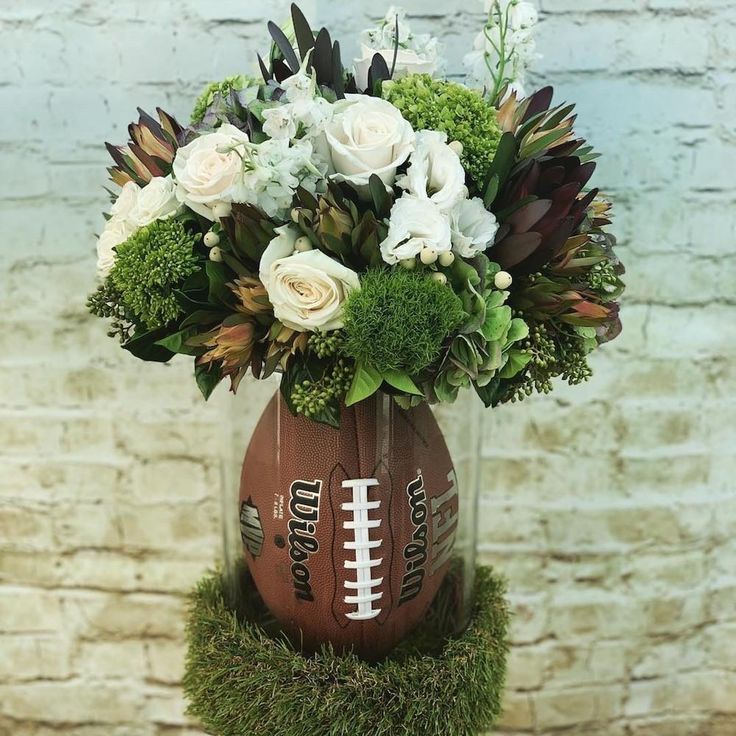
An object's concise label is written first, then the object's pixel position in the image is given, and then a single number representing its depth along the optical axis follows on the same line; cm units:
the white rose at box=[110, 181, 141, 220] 77
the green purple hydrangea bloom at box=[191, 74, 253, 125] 82
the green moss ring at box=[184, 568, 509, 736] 79
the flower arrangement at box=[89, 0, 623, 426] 67
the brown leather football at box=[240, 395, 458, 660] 79
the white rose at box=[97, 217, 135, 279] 76
